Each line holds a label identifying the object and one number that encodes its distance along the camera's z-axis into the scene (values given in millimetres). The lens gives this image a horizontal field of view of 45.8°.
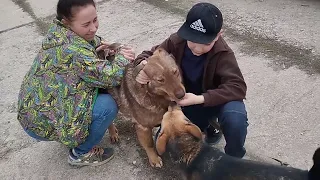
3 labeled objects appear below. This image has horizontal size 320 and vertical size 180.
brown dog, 2590
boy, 2627
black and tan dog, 2340
